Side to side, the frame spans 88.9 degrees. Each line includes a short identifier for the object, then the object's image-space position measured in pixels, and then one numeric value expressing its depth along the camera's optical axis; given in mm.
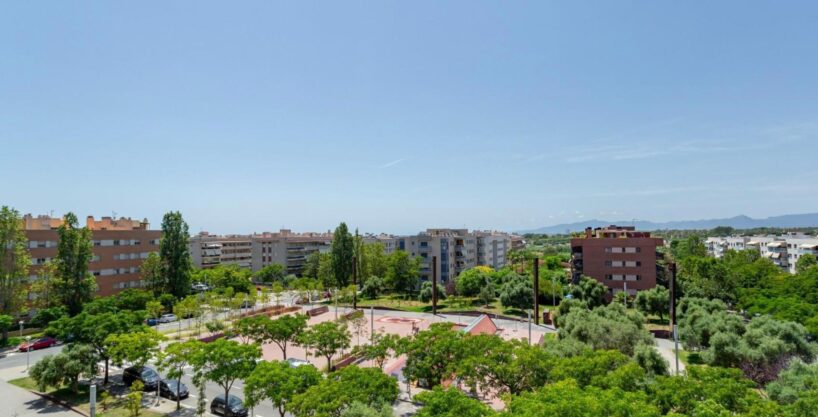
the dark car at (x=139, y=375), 27188
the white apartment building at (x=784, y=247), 88938
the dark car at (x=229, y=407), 22688
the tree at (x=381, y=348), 24344
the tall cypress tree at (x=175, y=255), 53062
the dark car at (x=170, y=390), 25484
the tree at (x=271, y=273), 87312
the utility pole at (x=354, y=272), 62188
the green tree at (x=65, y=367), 24656
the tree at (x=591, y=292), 52094
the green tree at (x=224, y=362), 21250
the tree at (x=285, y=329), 29609
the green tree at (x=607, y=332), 27688
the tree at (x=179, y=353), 22422
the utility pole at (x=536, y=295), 46250
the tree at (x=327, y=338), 27219
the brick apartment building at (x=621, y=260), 59219
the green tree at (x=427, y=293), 58300
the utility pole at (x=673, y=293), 37938
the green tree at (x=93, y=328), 25656
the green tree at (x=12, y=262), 40750
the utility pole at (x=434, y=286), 52788
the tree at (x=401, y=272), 65812
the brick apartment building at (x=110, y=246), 50219
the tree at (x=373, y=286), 65188
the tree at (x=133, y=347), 23906
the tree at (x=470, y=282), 59419
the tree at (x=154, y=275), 53156
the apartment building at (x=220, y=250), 101312
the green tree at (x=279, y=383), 17250
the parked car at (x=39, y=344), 36781
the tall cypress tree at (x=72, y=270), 42750
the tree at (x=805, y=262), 71312
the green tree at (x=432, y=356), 21703
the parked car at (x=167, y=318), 48938
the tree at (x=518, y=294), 51219
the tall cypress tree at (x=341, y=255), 66000
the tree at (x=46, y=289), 43094
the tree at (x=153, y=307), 43688
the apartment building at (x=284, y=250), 100000
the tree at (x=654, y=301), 45938
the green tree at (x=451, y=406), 13562
